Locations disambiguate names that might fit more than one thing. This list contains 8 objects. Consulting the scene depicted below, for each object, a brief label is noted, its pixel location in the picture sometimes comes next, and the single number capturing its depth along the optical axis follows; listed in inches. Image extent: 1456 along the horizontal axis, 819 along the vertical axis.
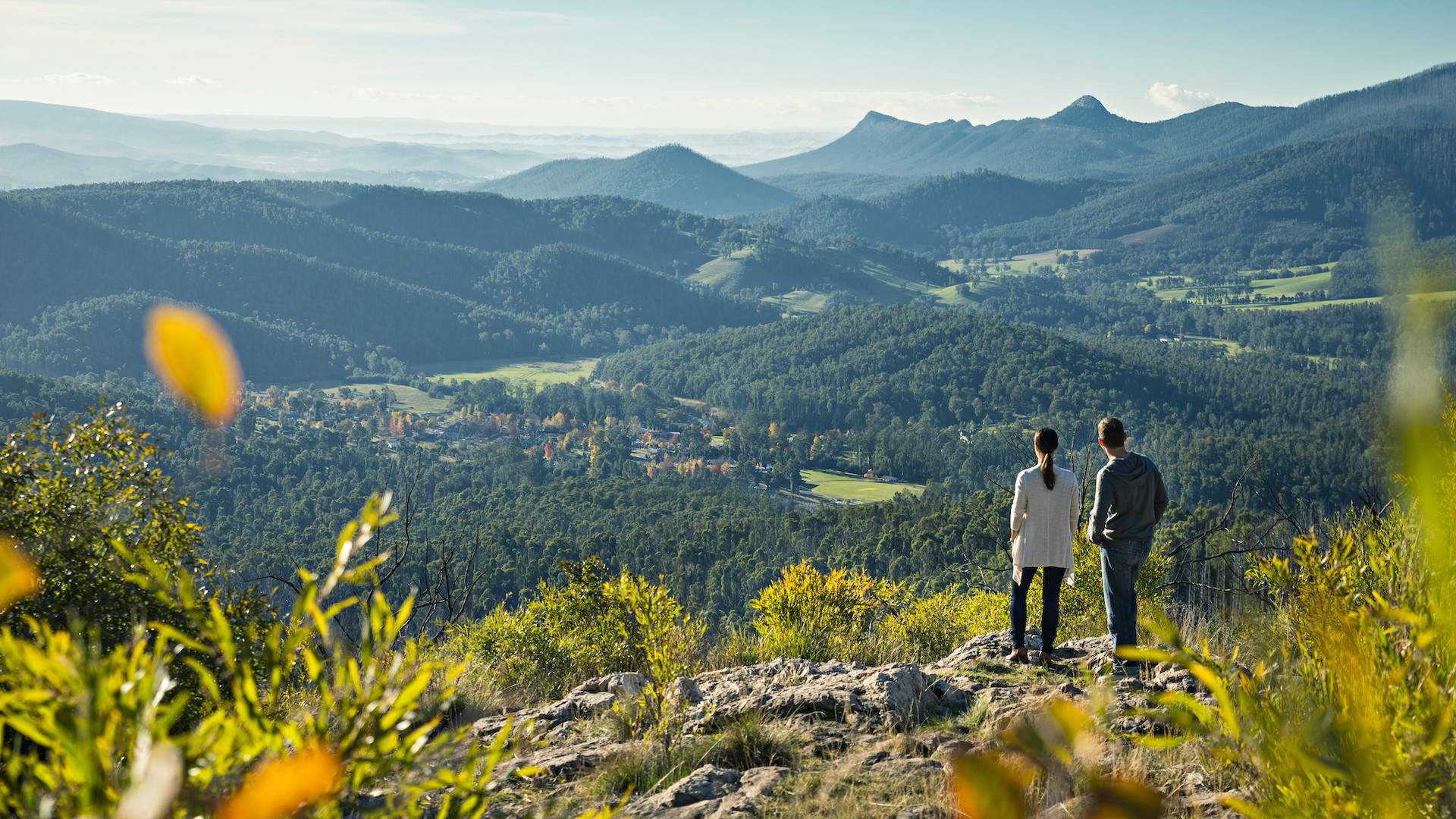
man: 292.5
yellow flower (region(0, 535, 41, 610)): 225.3
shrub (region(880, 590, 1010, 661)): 435.8
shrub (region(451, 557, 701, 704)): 368.8
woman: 305.3
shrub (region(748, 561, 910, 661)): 373.1
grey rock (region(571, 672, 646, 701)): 277.6
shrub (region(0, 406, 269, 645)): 245.6
